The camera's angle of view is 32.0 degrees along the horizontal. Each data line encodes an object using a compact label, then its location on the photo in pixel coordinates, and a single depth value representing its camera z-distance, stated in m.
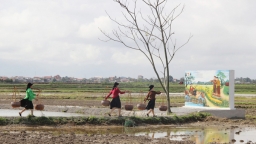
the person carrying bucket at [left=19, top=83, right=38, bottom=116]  19.59
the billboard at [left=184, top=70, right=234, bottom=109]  25.72
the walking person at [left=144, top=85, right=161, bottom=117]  22.05
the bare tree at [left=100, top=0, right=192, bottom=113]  25.80
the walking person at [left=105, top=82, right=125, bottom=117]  21.10
